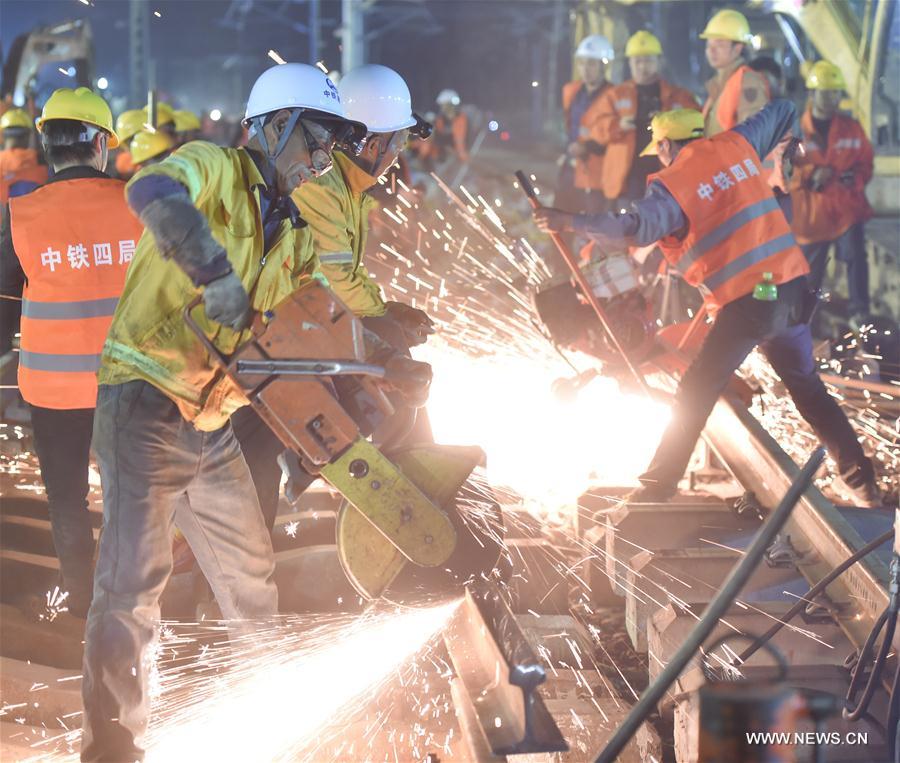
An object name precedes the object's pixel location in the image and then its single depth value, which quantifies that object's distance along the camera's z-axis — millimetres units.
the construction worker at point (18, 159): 13643
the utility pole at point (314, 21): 49372
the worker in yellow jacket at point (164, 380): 6242
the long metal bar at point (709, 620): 4207
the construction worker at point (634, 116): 18141
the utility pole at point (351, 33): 30672
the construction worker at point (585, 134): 19281
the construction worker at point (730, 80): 15695
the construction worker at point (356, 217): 8461
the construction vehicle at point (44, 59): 23672
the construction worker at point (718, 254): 9766
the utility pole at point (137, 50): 45187
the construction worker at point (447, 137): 40375
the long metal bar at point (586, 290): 10328
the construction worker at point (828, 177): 18203
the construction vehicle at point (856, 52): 21766
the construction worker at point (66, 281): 7988
